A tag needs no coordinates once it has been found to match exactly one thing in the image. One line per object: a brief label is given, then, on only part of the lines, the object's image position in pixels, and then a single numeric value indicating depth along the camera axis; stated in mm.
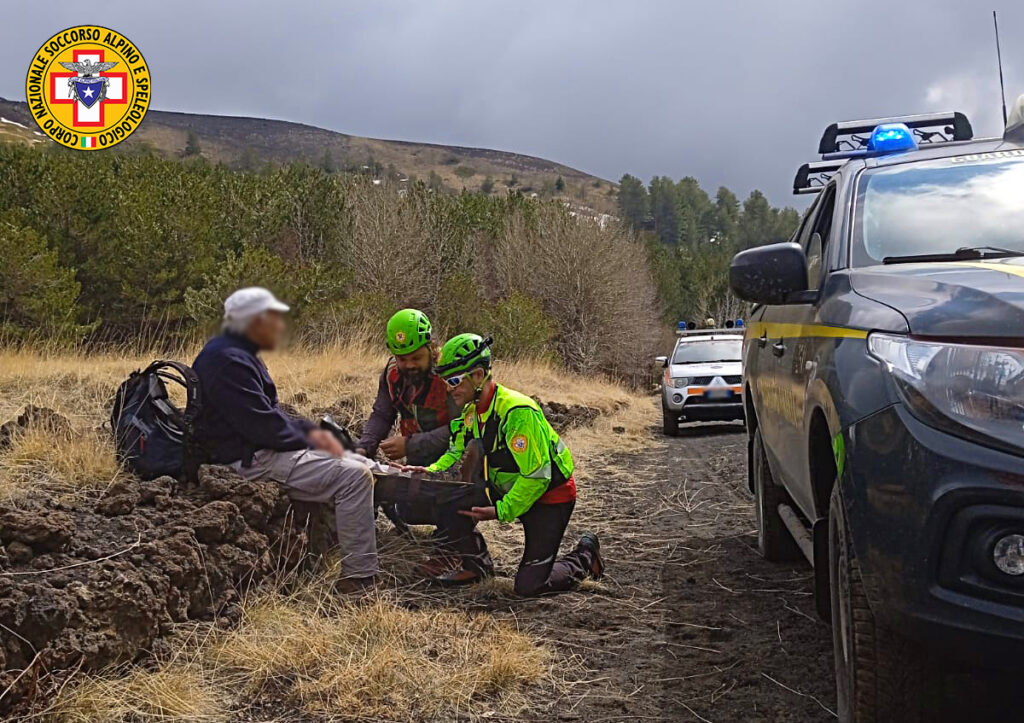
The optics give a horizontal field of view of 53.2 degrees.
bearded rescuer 6426
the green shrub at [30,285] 21750
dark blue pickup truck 2262
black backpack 4883
